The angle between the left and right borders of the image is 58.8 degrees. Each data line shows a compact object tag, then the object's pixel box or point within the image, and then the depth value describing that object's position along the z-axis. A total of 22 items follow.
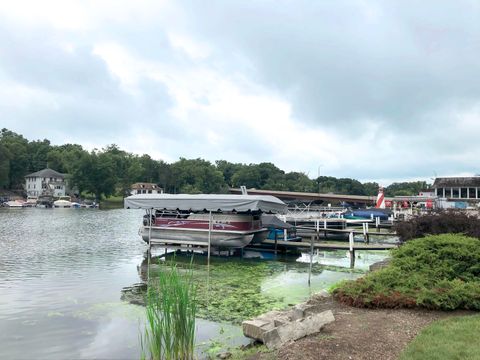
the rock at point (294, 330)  6.25
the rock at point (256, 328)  7.32
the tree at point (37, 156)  122.92
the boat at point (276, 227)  22.96
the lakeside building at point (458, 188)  59.47
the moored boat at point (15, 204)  86.75
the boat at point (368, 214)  37.09
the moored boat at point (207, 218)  19.09
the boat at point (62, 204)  91.85
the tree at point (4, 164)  97.88
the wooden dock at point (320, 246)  18.03
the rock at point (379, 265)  12.24
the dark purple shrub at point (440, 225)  13.21
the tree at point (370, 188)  133.73
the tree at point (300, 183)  133.50
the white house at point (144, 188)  118.88
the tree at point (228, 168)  154.50
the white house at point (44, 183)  108.44
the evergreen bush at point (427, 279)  7.65
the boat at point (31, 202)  93.65
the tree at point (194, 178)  125.62
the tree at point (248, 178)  136.38
